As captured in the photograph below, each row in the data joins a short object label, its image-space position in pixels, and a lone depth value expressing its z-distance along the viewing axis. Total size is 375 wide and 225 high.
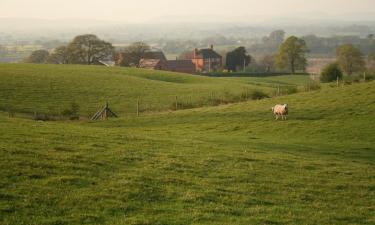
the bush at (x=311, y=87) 55.02
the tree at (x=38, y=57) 139.00
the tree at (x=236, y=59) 141.12
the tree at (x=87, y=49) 122.94
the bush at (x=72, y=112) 44.25
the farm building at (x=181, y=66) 132.50
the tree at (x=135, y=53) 129.25
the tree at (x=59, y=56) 125.76
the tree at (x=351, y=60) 119.94
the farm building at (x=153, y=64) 126.00
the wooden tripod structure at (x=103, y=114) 44.53
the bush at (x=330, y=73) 86.94
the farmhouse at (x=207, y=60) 154.50
